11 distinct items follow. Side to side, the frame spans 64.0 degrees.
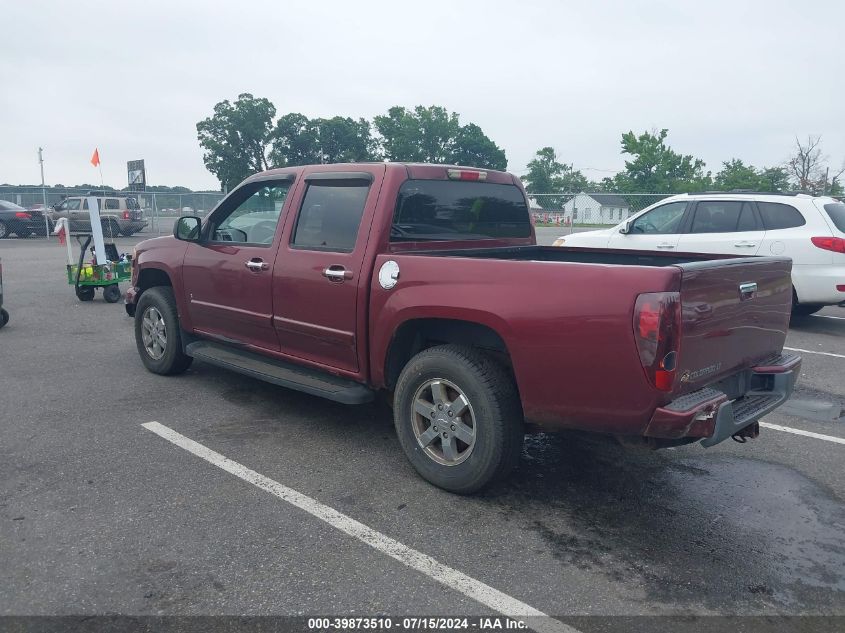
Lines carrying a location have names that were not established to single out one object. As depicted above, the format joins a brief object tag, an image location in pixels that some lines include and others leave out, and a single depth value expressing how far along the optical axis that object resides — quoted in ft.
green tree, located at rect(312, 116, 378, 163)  196.24
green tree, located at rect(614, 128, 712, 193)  143.54
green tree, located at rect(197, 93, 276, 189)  177.99
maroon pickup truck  10.04
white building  75.52
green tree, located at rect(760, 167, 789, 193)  140.77
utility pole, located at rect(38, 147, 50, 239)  81.38
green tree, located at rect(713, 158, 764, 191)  147.79
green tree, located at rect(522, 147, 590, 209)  269.03
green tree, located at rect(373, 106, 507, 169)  231.30
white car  27.14
